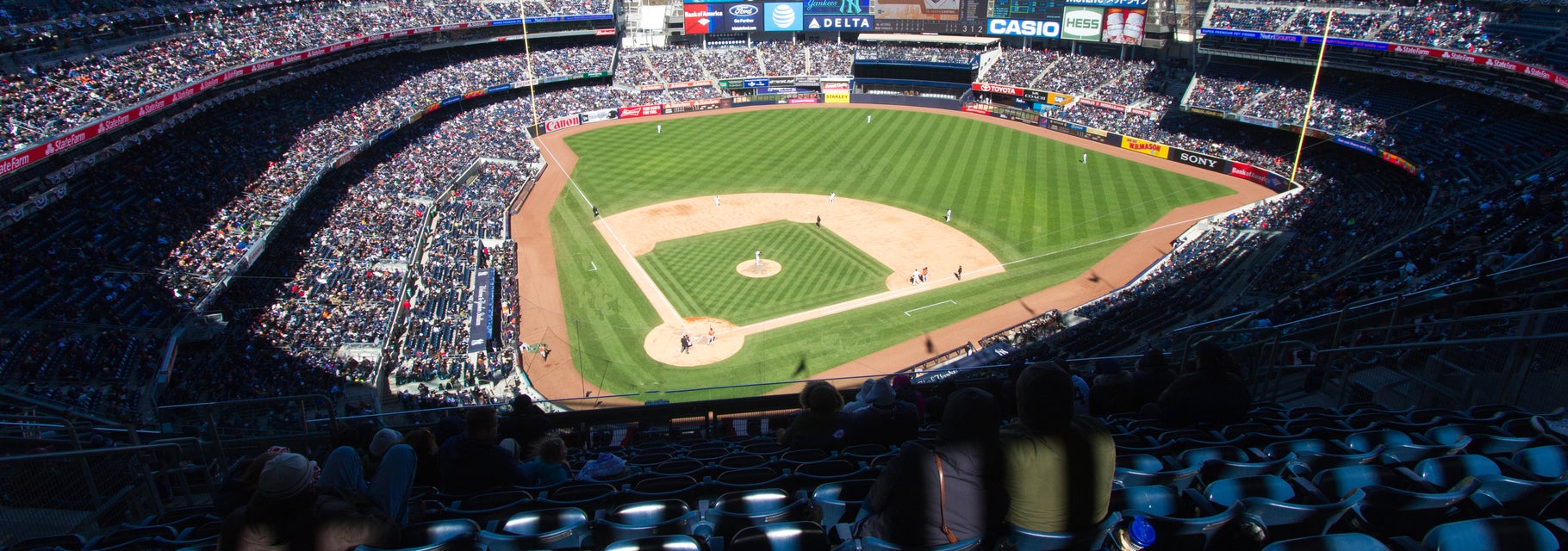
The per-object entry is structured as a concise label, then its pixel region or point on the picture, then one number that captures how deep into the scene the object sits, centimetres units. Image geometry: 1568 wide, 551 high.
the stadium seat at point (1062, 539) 408
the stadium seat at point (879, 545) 396
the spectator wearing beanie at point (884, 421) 723
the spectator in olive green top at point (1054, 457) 405
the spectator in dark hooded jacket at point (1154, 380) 868
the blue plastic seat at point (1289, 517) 422
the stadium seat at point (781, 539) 445
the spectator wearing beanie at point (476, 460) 648
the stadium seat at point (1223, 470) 538
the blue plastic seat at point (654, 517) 511
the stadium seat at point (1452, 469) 499
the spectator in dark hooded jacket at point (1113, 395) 873
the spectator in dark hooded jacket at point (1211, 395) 674
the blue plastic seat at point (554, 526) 488
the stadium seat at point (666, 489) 607
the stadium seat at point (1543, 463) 503
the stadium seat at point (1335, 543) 368
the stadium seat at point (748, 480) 596
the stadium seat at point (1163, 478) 527
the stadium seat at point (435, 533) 487
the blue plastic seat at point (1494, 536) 363
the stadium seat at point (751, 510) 502
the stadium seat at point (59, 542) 547
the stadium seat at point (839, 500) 539
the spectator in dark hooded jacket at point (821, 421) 746
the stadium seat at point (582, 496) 583
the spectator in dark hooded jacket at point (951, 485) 403
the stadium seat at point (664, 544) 437
